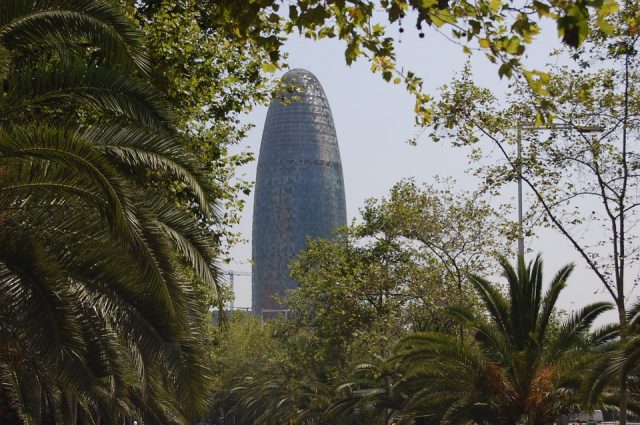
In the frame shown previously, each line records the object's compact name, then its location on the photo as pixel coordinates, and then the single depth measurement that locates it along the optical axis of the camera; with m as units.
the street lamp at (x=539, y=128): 20.52
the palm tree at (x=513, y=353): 20.83
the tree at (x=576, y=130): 19.80
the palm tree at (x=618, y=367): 15.88
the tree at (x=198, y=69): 16.86
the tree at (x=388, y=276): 29.48
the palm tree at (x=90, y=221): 10.62
